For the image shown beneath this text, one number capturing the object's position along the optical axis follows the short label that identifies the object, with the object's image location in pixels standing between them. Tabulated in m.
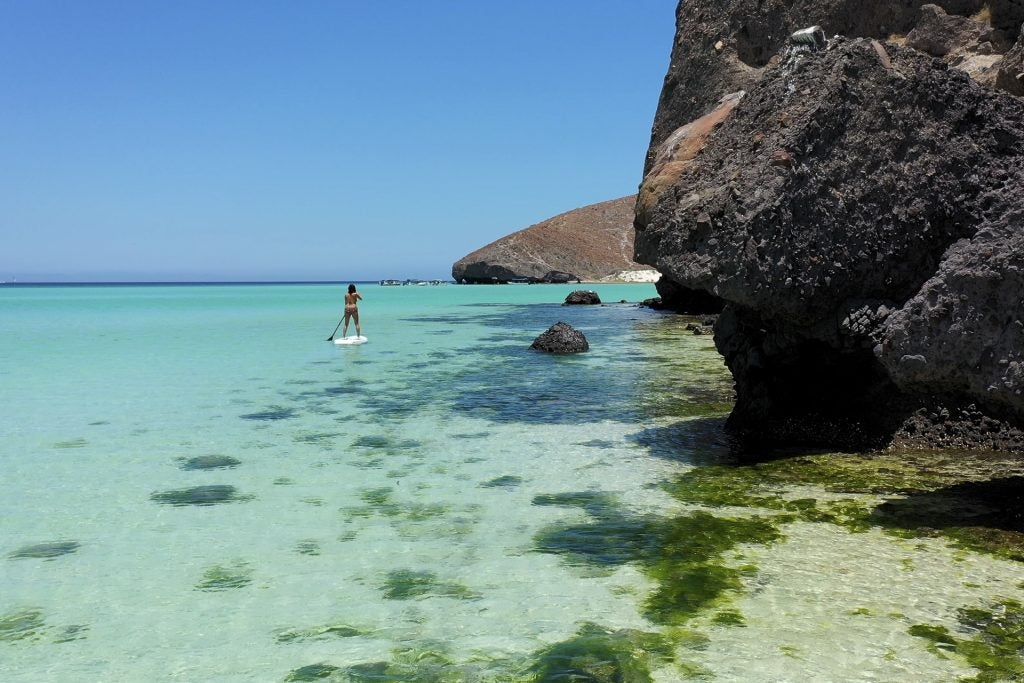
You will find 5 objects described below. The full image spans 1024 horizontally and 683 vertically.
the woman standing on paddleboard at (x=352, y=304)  22.85
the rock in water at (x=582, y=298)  46.03
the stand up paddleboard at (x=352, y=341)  22.72
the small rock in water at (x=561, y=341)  18.75
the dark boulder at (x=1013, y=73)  14.37
